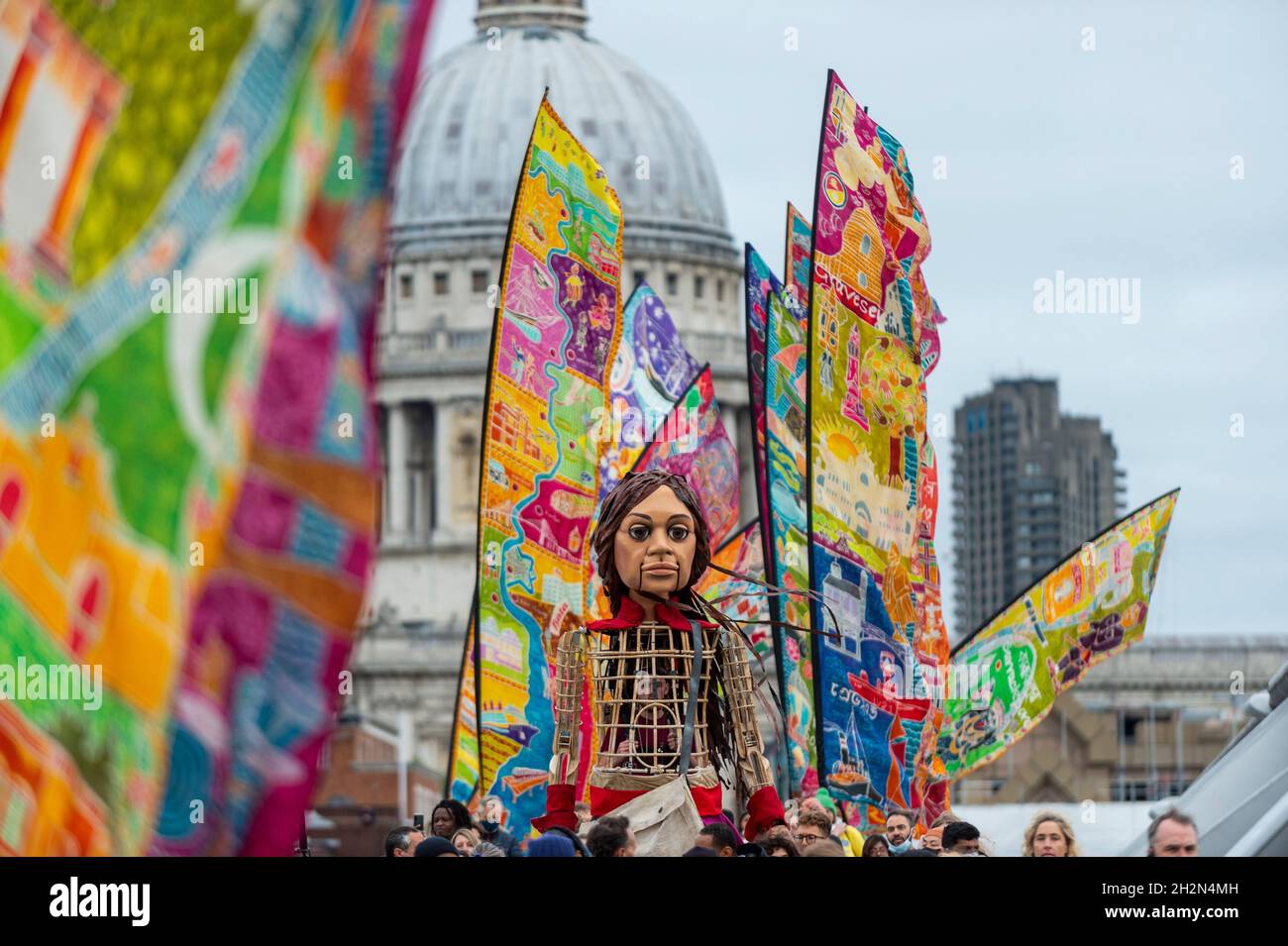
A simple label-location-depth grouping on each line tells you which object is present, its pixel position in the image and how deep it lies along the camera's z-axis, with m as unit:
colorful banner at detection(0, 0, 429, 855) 5.44
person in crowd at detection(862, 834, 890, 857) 13.45
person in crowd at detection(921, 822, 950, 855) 14.17
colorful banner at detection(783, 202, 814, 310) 21.19
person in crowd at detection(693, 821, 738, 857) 9.48
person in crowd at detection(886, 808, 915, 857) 15.82
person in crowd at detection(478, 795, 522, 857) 13.68
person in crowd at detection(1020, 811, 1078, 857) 10.73
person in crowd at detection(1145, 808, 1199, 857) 9.02
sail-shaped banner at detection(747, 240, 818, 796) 20.33
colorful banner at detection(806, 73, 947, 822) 19.38
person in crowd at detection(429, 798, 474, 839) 13.38
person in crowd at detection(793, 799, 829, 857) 11.58
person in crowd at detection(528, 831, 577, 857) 8.36
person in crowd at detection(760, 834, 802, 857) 9.55
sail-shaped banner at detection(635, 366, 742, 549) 23.28
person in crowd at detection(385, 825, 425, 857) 11.96
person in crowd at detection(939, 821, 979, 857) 11.76
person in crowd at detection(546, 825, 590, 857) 8.63
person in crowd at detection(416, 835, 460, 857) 9.83
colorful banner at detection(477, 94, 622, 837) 19.56
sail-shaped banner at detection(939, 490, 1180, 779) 22.08
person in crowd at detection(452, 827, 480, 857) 12.30
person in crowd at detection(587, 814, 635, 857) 9.13
